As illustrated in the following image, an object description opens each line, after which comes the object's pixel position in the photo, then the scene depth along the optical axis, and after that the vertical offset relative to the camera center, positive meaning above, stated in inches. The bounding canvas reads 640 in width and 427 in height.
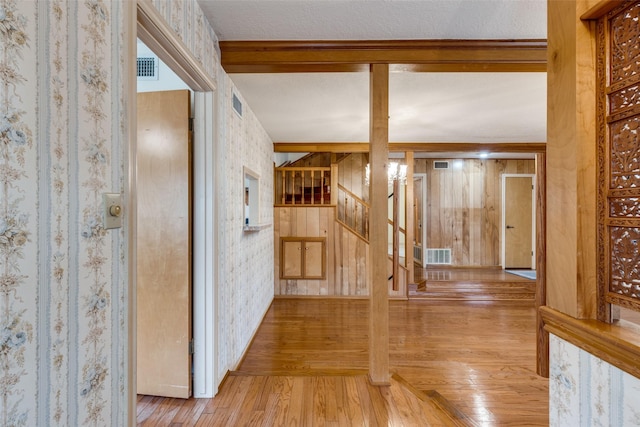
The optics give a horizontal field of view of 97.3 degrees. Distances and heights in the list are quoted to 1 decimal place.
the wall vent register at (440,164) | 255.9 +46.0
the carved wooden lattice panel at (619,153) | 28.6 +6.6
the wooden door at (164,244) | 72.4 -7.6
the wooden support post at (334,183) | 191.9 +21.7
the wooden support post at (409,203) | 194.9 +8.2
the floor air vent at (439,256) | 252.8 -37.2
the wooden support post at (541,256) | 94.0 -14.2
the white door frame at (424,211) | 253.3 +3.3
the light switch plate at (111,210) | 37.0 +0.6
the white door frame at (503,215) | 249.3 -0.3
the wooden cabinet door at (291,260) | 189.5 -30.6
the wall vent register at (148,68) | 79.4 +41.3
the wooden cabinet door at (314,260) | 187.9 -30.4
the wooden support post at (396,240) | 163.2 -15.8
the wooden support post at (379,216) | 82.4 -0.4
